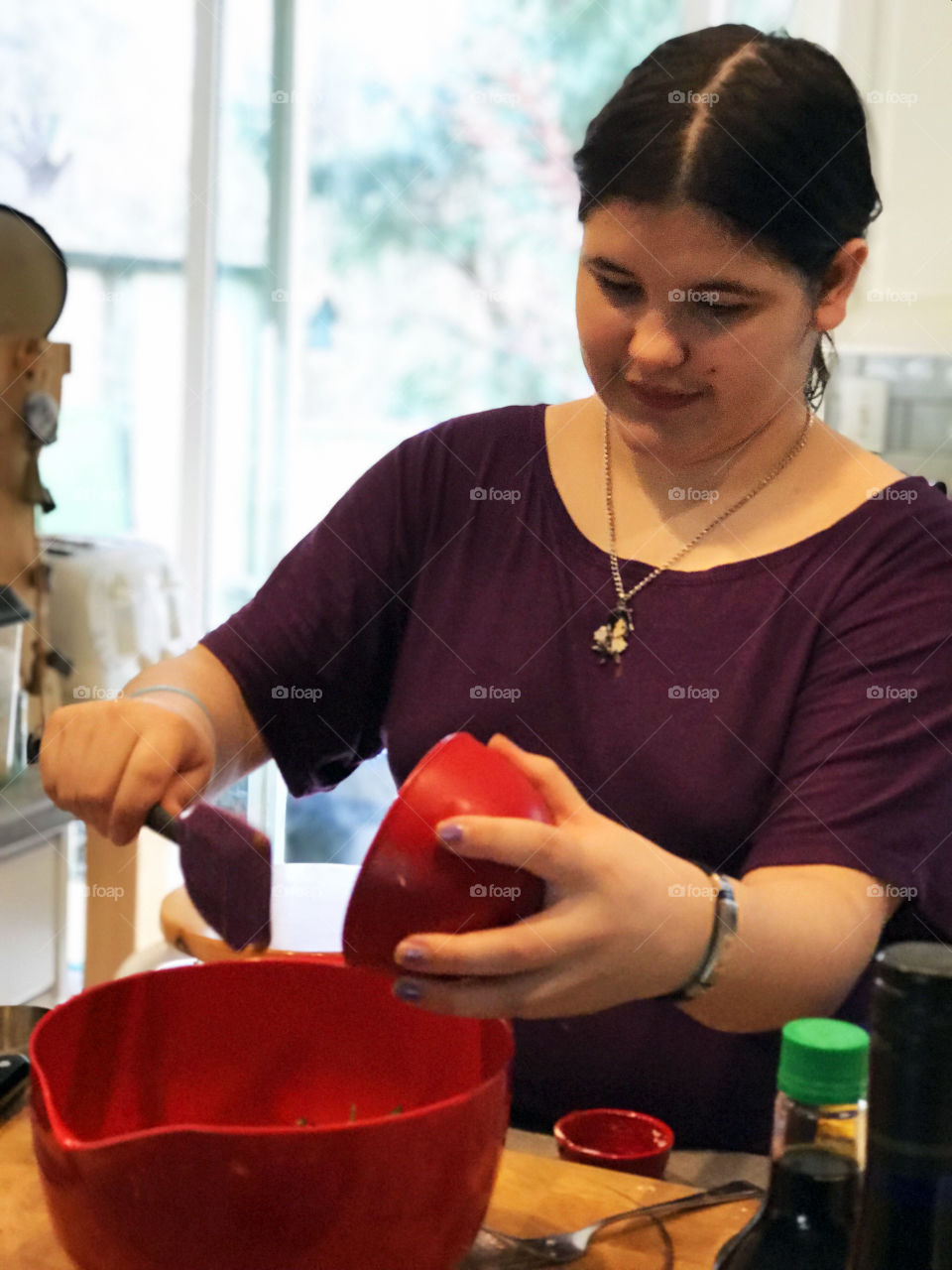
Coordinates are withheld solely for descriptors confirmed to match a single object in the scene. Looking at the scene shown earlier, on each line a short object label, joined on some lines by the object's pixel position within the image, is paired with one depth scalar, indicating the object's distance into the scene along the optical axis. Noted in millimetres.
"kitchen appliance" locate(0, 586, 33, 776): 1678
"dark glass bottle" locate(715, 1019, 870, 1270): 475
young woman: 833
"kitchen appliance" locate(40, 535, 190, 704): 1952
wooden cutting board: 627
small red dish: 771
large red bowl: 509
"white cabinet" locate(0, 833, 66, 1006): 1839
